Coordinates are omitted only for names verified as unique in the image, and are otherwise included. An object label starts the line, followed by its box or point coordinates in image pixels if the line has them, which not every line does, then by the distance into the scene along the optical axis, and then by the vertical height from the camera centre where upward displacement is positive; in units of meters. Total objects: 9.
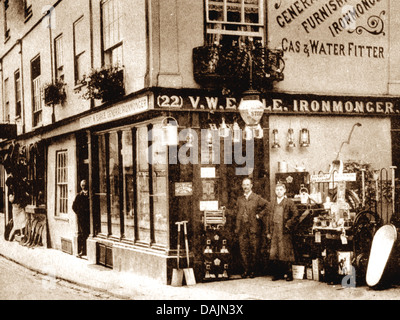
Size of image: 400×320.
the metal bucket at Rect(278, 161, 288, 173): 12.83 +0.03
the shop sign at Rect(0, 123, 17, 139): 21.42 +1.60
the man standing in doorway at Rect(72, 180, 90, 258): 15.82 -1.10
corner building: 11.96 +1.45
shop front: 11.94 +0.24
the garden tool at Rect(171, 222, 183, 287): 11.46 -2.04
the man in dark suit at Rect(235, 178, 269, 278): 12.04 -1.09
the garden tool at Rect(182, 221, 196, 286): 11.59 -2.02
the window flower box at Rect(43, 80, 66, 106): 17.16 +2.31
